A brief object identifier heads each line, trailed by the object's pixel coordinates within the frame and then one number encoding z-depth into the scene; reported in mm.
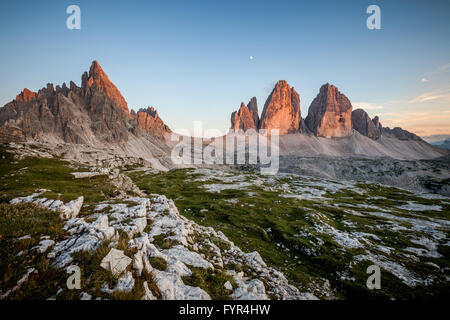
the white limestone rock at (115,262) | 6817
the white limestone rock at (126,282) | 6130
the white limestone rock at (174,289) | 7010
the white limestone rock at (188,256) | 10484
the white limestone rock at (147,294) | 6107
